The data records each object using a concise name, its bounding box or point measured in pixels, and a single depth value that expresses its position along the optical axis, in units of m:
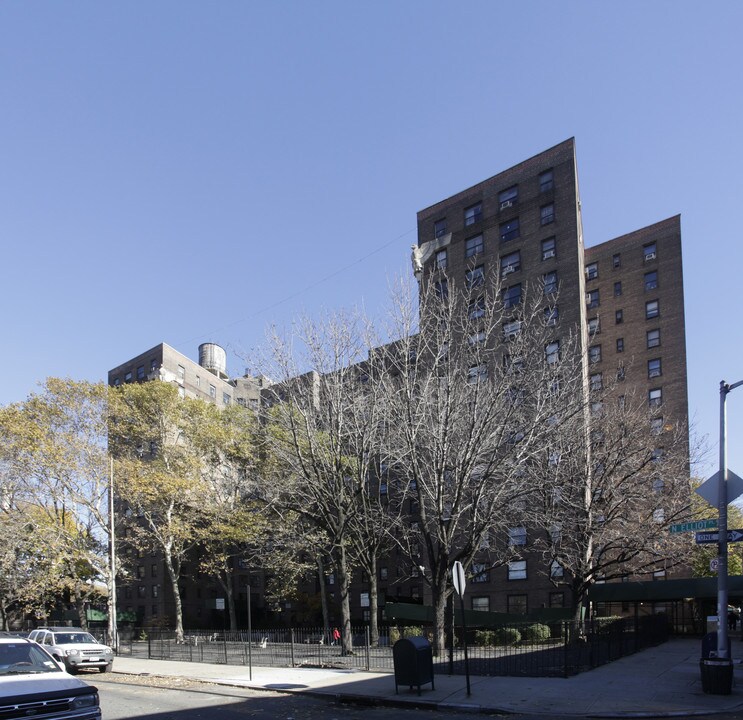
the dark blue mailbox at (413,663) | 14.49
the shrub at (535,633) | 27.09
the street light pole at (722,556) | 14.41
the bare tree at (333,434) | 25.28
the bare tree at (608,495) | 30.33
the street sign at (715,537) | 14.33
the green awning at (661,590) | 32.53
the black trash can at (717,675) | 13.70
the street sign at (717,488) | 14.52
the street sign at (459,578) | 14.13
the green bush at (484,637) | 27.11
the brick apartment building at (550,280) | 45.66
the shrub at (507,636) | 26.31
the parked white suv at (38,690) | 8.70
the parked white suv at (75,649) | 22.53
